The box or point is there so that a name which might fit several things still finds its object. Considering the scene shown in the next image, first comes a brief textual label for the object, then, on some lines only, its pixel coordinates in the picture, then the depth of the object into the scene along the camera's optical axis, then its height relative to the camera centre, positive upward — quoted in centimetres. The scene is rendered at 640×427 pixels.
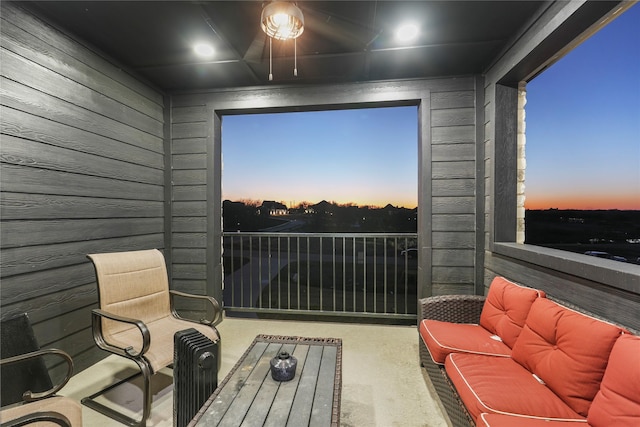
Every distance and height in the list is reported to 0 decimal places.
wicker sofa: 104 -77
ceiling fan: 191 +138
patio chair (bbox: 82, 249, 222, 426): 168 -77
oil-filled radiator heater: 140 -83
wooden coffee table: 114 -86
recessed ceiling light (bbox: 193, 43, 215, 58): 233 +138
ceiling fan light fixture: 177 +125
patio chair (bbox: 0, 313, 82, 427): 120 -85
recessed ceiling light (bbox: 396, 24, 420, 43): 210 +138
